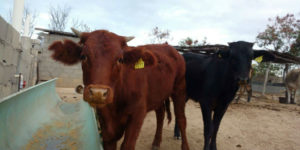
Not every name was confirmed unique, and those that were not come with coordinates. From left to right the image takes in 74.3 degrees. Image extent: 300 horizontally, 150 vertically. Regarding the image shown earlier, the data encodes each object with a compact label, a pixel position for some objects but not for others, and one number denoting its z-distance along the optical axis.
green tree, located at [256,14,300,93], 14.97
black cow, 3.35
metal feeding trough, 2.36
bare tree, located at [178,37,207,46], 20.88
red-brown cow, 1.70
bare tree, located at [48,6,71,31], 26.18
